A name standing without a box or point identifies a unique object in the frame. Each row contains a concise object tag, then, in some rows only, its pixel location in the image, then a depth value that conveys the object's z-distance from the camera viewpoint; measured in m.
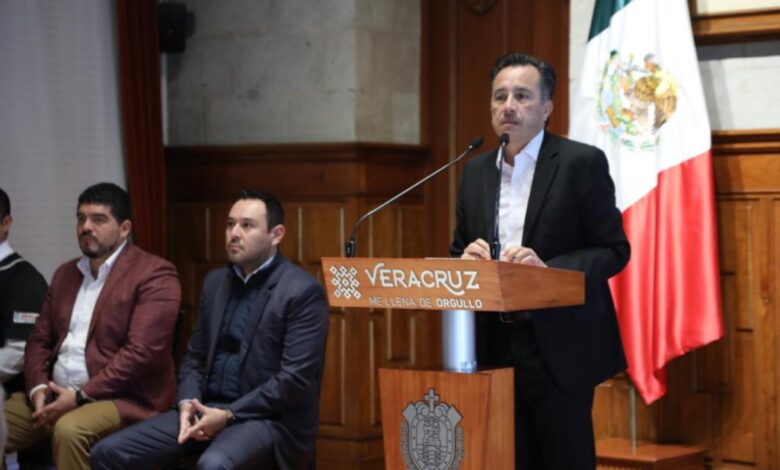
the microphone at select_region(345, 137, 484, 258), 5.09
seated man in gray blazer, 6.66
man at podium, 5.23
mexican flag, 7.95
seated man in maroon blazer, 7.28
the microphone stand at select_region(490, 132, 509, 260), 4.75
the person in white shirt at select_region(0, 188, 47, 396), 7.78
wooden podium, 4.59
